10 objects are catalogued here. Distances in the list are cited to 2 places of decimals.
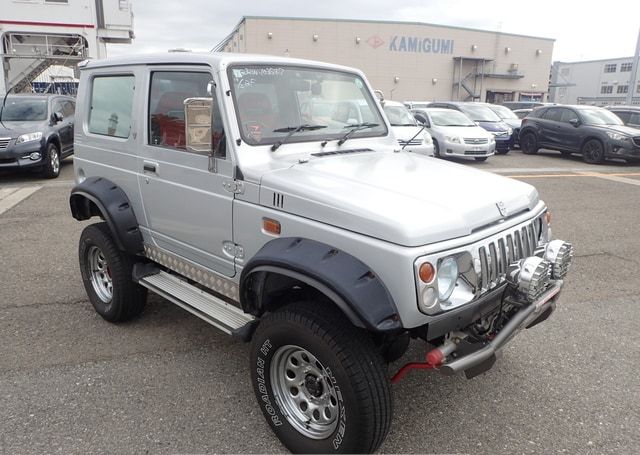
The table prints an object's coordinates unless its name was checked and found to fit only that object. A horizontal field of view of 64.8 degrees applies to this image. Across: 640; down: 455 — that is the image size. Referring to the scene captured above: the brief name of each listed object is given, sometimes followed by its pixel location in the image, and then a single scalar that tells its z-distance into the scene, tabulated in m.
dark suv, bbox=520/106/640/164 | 13.47
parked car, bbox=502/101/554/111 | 24.99
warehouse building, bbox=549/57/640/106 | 63.95
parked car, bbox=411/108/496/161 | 13.12
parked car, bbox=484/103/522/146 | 17.09
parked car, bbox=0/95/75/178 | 9.94
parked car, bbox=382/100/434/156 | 11.10
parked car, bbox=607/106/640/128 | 14.95
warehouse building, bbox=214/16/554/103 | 39.94
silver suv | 2.31
